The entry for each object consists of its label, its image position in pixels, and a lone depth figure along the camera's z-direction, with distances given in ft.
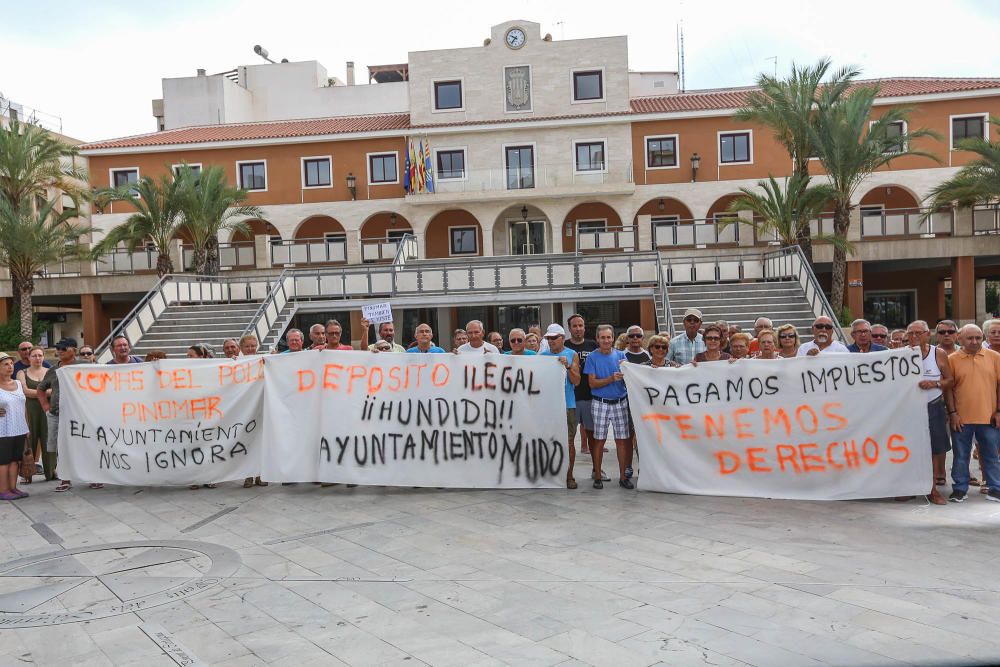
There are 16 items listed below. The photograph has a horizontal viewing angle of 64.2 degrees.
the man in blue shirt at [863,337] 27.84
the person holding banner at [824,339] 28.37
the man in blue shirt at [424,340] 31.32
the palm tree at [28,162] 85.97
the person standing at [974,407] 25.02
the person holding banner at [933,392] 26.09
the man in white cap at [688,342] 30.48
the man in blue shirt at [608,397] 28.45
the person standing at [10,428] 29.99
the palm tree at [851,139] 78.79
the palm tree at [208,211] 93.20
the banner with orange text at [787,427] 25.58
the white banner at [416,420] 28.66
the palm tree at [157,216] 91.86
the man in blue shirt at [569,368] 28.60
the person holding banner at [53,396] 32.35
